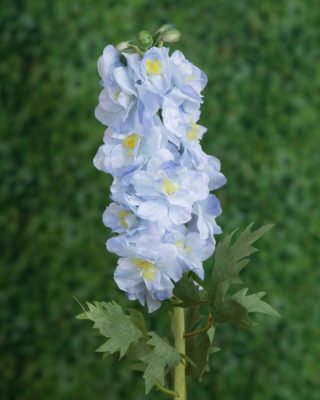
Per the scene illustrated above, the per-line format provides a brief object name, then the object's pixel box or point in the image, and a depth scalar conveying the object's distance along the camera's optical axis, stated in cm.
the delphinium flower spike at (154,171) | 114
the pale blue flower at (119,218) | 115
